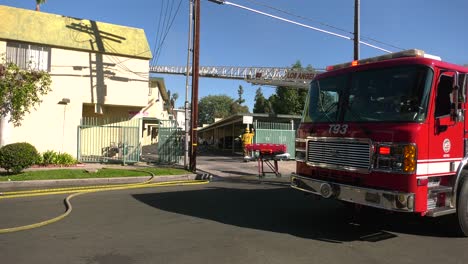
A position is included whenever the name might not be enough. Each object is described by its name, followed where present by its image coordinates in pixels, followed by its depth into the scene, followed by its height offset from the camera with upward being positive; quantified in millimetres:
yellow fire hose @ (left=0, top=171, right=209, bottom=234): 8151 -1374
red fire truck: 5896 +141
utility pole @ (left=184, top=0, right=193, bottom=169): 17547 +859
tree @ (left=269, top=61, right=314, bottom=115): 51438 +5686
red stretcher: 12883 -151
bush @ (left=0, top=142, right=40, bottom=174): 13227 -567
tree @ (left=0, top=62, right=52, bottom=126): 15802 +1985
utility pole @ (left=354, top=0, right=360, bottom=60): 16062 +4706
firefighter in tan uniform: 24062 +441
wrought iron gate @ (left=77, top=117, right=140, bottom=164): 19431 -37
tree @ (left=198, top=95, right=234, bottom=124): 129000 +11708
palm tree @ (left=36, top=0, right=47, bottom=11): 35906 +11867
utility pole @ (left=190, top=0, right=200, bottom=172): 16875 +2545
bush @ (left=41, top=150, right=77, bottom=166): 17352 -792
